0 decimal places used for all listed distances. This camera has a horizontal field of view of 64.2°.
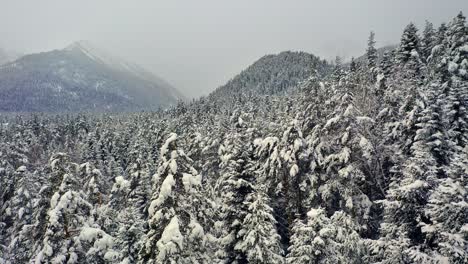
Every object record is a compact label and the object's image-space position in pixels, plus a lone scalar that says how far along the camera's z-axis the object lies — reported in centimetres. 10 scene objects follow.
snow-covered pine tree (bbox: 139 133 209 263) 1520
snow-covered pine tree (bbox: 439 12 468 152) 2448
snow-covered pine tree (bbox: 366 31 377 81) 4966
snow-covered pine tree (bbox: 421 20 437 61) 5818
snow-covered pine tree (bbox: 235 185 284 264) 1986
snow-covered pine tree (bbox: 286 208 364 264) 1728
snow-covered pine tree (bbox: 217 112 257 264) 2152
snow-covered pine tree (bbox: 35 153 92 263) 1736
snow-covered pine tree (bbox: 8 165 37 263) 2484
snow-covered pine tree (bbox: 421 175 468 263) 1405
